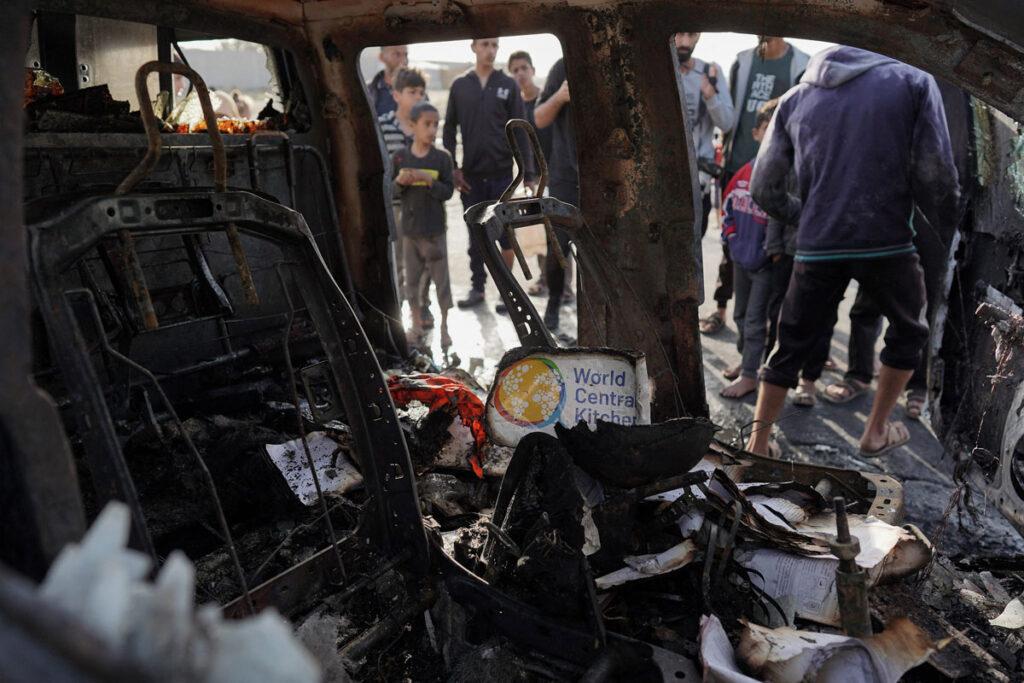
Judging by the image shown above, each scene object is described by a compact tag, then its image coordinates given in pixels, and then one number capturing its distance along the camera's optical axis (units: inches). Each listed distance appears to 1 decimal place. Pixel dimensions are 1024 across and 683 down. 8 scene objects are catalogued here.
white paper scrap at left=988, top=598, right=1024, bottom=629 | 102.2
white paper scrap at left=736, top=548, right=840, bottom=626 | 91.9
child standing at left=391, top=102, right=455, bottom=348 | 235.5
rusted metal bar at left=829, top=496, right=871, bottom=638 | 72.2
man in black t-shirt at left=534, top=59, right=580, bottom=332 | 220.2
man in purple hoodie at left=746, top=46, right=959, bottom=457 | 144.3
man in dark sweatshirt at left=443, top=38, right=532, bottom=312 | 253.6
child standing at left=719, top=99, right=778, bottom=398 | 190.5
